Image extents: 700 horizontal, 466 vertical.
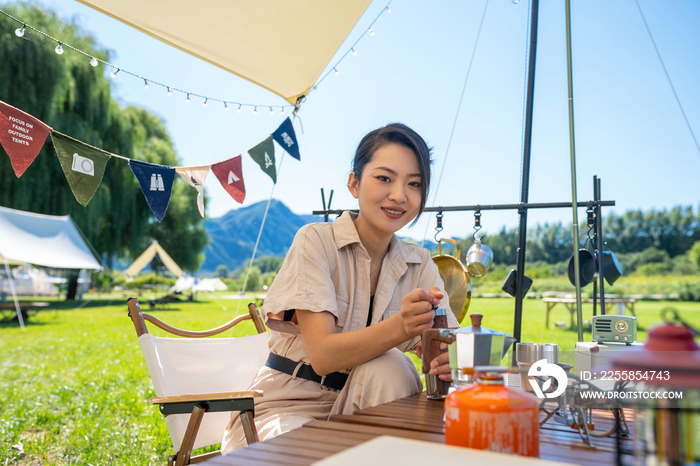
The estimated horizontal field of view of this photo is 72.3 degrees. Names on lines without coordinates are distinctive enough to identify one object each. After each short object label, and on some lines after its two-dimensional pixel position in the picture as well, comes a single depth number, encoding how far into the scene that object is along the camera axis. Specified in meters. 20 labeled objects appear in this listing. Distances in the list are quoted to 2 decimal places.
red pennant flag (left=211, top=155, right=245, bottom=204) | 2.95
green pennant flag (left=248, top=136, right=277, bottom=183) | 3.12
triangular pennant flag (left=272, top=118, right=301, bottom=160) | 3.22
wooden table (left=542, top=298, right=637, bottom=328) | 7.33
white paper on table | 0.40
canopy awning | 2.01
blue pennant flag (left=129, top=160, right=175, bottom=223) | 2.53
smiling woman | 1.00
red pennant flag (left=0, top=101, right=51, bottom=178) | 2.09
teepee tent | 15.12
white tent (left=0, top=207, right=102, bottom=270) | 6.41
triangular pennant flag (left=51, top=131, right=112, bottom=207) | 2.29
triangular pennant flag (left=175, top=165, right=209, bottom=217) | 2.81
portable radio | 1.08
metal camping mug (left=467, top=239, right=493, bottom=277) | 2.27
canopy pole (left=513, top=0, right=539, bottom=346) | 2.18
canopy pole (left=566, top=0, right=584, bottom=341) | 1.79
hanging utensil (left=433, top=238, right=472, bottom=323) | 2.24
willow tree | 8.91
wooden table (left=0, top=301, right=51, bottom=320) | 9.78
